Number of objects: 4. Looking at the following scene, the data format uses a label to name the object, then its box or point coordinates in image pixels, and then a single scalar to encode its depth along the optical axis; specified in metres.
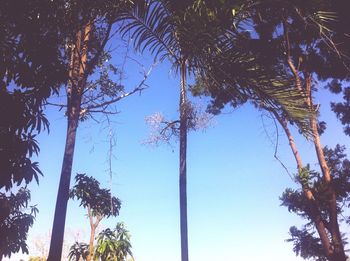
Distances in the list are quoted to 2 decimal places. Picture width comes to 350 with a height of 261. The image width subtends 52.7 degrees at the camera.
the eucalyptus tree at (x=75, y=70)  5.41
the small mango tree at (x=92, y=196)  11.85
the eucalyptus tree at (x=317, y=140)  11.25
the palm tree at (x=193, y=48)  4.08
